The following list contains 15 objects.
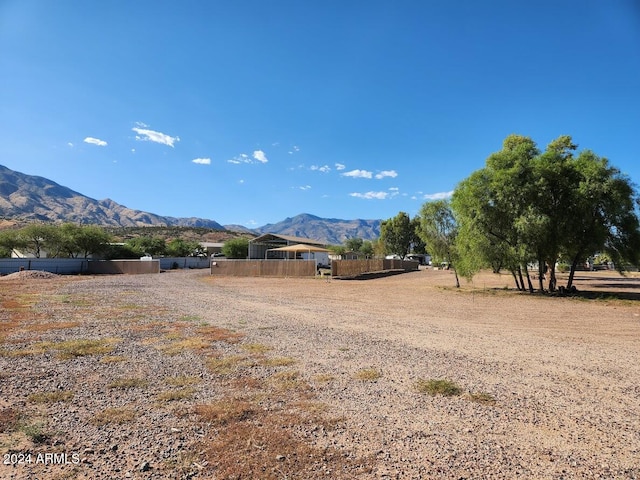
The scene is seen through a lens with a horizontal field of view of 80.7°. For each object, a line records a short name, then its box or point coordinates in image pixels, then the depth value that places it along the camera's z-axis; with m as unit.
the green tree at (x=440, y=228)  31.07
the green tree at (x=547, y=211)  19.89
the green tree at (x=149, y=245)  65.62
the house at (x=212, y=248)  86.39
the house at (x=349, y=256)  73.26
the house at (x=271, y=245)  64.31
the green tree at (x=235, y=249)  67.19
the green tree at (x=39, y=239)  49.50
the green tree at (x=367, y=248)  108.24
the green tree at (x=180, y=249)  72.69
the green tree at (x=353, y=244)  116.97
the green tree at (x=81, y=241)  50.34
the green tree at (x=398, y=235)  86.62
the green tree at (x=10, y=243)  48.22
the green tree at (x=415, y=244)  86.14
